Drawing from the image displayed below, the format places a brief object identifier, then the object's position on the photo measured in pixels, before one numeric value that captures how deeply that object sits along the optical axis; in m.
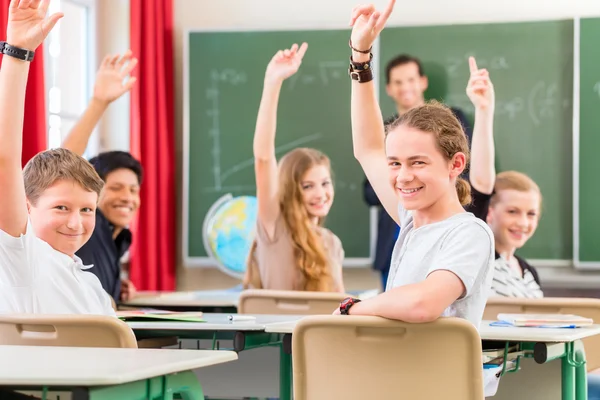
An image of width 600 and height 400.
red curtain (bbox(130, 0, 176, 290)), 6.07
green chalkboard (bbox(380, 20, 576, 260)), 5.76
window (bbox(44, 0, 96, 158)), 5.66
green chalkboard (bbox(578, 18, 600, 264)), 5.68
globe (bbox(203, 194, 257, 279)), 5.60
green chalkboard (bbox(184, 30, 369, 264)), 6.10
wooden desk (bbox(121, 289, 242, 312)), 4.23
